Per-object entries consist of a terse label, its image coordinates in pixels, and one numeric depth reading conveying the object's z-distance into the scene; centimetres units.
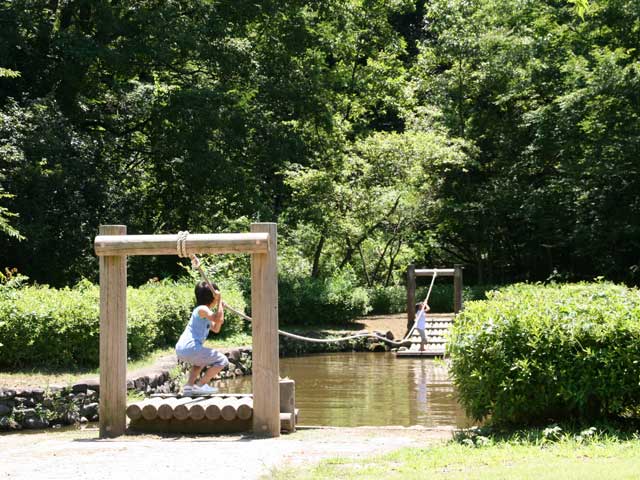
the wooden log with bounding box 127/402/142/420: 940
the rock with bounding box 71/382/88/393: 1227
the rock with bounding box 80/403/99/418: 1227
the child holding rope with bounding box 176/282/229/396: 977
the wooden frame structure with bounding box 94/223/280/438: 916
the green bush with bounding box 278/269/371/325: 2723
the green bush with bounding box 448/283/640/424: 787
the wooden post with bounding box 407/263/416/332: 2414
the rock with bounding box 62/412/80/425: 1213
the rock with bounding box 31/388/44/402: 1198
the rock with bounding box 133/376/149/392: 1334
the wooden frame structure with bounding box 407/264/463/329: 2411
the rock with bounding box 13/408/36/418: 1180
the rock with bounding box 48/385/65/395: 1215
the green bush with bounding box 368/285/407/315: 3061
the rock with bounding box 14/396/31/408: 1183
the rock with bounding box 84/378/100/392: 1237
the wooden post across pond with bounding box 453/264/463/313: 2406
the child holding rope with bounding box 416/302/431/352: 2220
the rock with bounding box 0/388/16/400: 1169
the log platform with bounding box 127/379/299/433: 929
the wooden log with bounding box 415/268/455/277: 2441
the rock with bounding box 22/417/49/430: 1188
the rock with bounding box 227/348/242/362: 1900
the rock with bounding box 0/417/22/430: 1167
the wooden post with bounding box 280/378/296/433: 960
